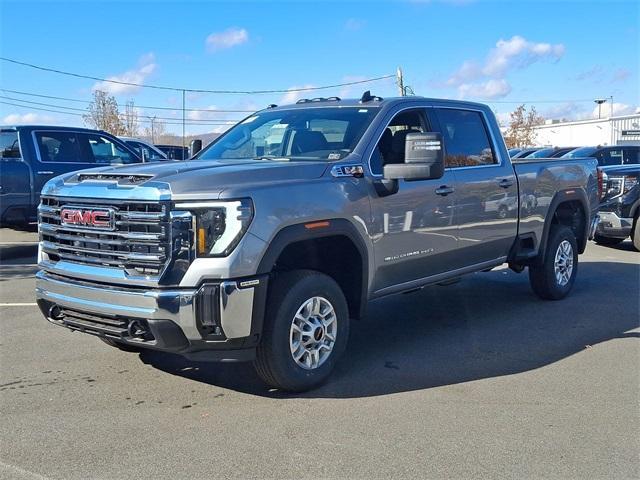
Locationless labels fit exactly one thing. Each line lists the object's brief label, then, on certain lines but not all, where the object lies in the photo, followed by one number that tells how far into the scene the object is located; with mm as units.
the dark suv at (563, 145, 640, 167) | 17938
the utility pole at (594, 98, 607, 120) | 70375
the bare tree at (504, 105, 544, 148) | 63250
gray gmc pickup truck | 4145
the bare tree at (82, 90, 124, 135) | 56281
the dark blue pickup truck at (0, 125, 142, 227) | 10891
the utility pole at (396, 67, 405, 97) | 38825
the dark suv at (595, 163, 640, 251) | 11531
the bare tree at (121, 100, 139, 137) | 61044
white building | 56812
